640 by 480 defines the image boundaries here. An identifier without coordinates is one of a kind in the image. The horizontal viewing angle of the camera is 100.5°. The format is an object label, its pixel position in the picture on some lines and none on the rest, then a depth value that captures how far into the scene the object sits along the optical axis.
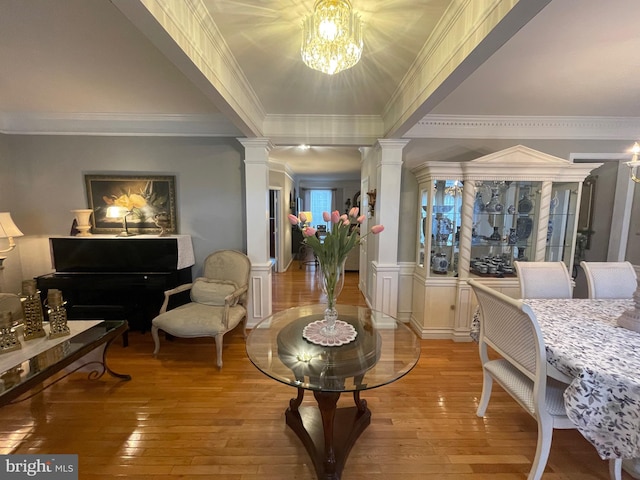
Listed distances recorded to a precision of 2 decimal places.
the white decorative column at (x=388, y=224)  2.96
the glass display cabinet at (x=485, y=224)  2.76
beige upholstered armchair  2.40
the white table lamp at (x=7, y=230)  2.54
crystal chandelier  1.28
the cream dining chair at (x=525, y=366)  1.35
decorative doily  1.56
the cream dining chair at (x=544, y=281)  2.16
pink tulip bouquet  1.53
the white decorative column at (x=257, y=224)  2.97
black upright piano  2.77
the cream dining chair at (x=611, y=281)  2.13
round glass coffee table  1.30
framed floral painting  3.10
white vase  2.98
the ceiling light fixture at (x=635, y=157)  1.84
